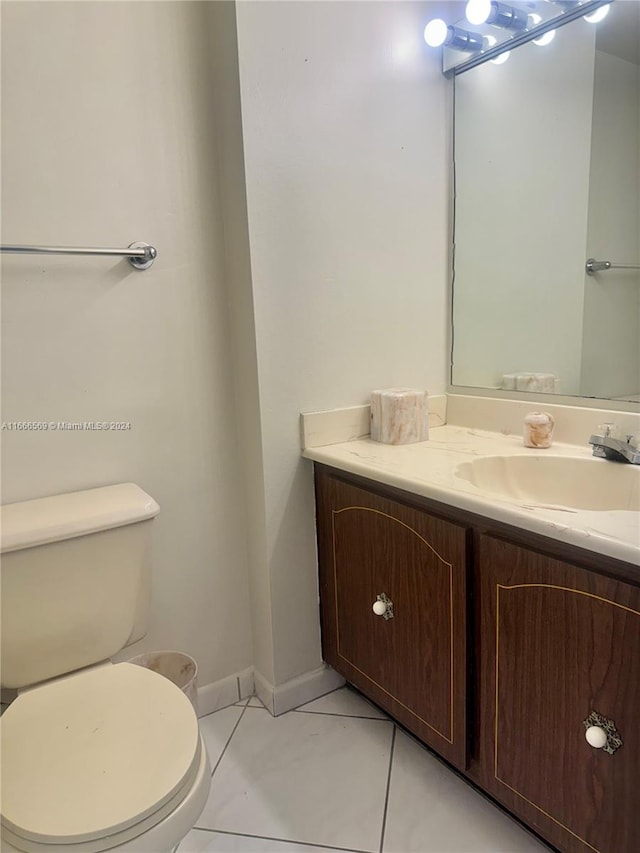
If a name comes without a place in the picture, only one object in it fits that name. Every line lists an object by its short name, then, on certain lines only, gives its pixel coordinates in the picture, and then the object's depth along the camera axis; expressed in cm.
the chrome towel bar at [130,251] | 119
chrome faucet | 125
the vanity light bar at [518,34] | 140
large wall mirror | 140
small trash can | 150
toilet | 84
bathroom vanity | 93
